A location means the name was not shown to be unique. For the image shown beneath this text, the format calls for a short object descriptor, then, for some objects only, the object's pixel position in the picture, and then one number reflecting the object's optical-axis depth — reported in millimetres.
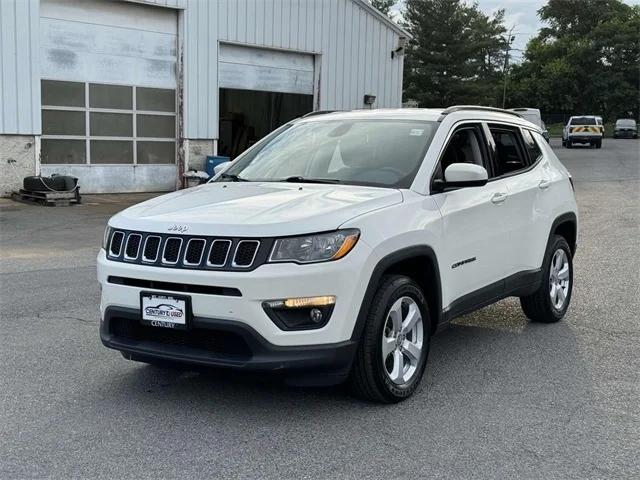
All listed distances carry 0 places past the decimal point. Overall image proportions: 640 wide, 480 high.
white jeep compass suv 3990
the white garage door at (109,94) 17172
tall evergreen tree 57844
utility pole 69250
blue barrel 19250
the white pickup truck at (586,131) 44906
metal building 16469
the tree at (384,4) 70688
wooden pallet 15566
